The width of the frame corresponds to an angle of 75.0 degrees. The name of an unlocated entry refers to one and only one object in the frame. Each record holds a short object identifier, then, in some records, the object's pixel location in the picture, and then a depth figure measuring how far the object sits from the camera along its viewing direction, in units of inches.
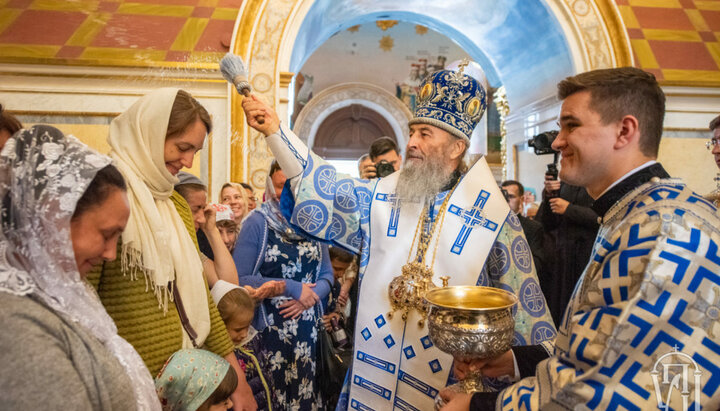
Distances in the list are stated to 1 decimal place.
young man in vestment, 38.0
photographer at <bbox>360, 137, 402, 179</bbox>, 141.7
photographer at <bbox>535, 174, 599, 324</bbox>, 138.3
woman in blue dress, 100.4
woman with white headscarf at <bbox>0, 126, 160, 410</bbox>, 34.3
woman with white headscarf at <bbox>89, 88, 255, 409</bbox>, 54.8
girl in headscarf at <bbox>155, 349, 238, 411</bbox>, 54.4
